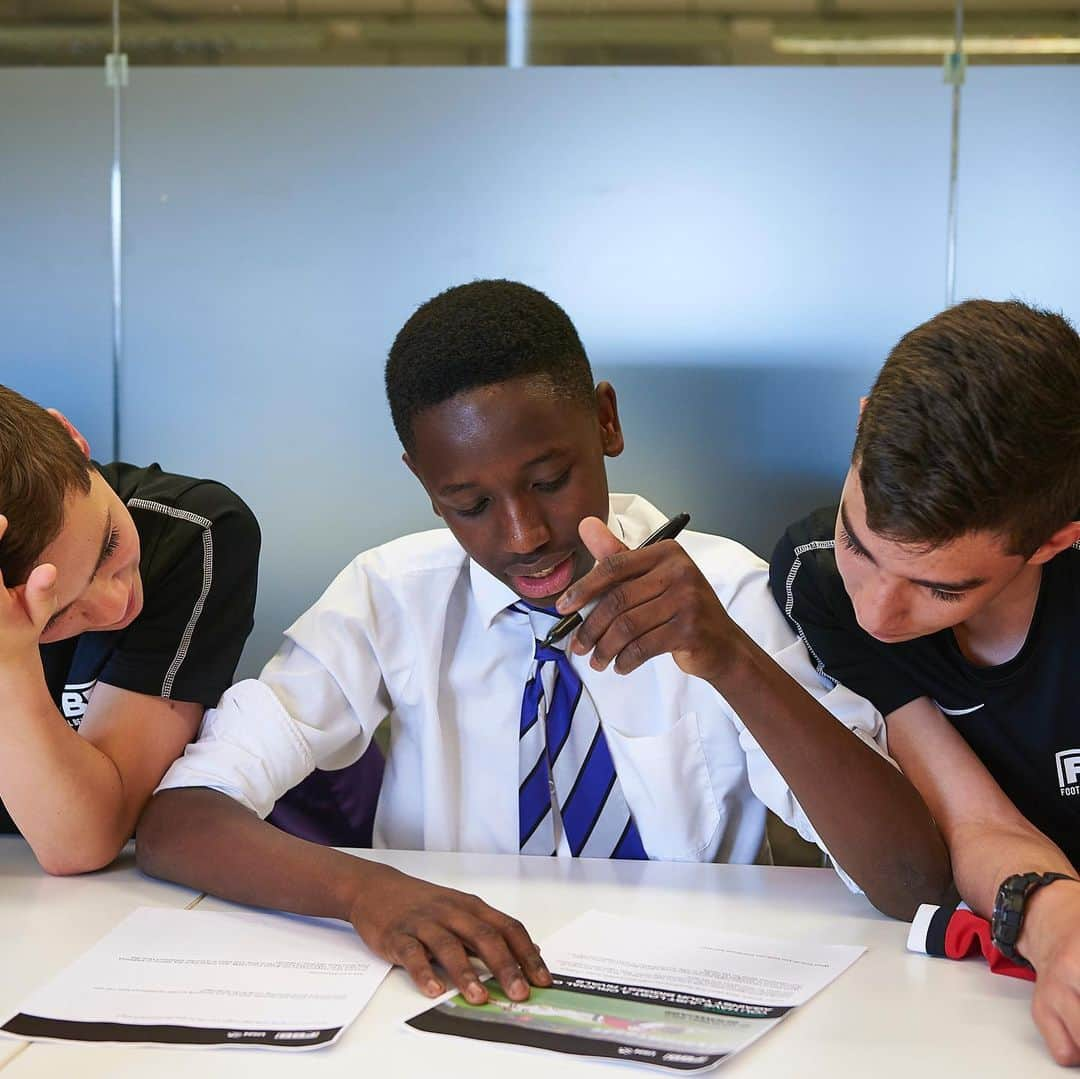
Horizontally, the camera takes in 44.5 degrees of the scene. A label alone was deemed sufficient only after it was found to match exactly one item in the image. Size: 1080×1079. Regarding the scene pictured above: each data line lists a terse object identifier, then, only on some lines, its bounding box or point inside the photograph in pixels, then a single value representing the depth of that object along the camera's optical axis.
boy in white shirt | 1.34
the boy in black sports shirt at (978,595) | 1.23
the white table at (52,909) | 1.22
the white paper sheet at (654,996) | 1.04
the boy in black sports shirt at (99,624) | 1.42
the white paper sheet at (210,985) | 1.06
